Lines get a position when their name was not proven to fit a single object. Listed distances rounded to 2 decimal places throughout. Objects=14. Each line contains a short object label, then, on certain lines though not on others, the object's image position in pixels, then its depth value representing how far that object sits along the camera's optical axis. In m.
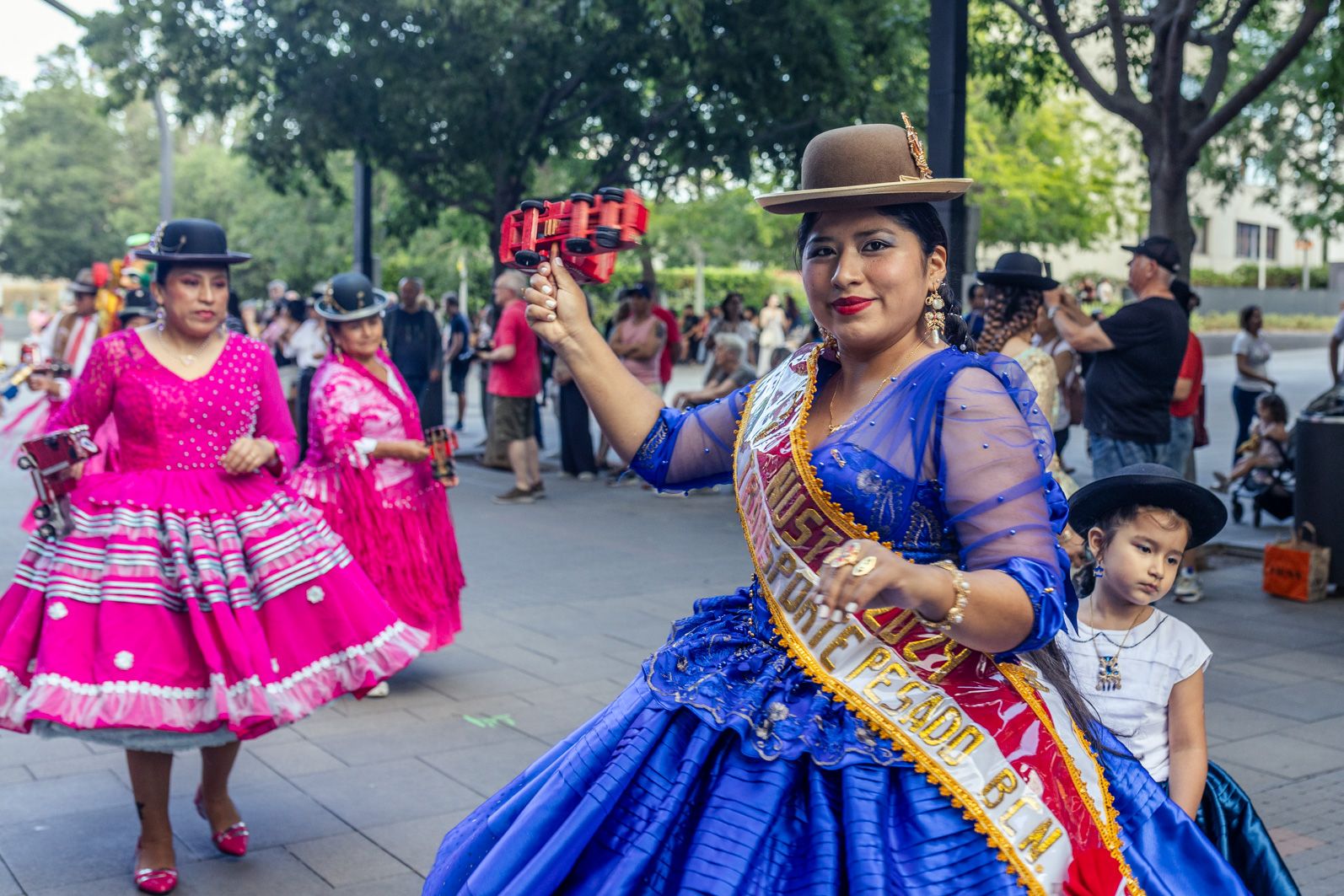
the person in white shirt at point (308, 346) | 14.56
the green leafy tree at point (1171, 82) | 9.92
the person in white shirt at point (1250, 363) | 14.16
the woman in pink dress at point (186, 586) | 4.10
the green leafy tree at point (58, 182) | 53.03
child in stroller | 11.21
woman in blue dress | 2.12
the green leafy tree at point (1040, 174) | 30.20
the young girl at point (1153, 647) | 3.08
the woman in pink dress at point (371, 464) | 6.40
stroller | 11.18
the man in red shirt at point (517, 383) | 12.34
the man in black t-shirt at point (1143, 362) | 7.61
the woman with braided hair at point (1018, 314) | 6.12
